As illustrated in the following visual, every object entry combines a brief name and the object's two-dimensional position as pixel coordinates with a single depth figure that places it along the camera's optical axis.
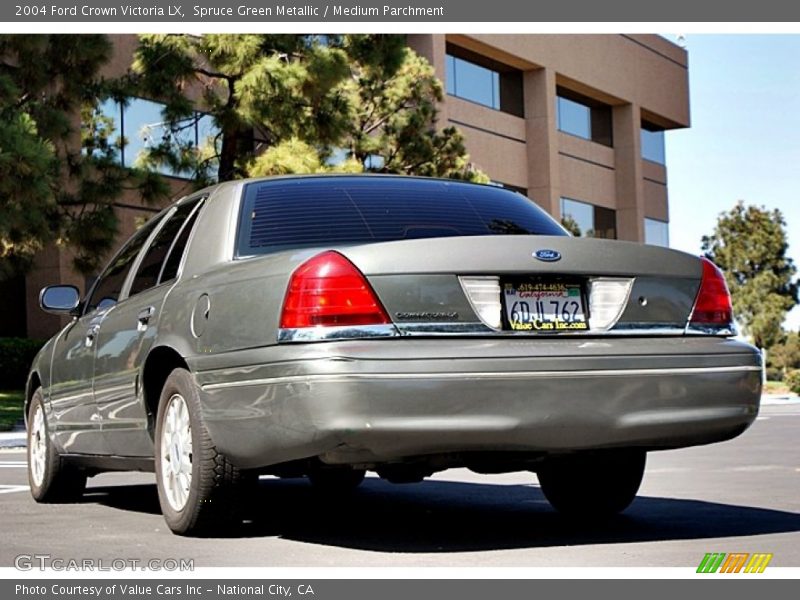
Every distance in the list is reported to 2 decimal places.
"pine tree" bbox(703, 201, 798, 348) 53.32
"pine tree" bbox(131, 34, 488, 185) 24.36
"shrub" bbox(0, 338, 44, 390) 28.50
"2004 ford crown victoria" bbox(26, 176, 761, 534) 5.62
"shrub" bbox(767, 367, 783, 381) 55.84
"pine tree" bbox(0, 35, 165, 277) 23.00
